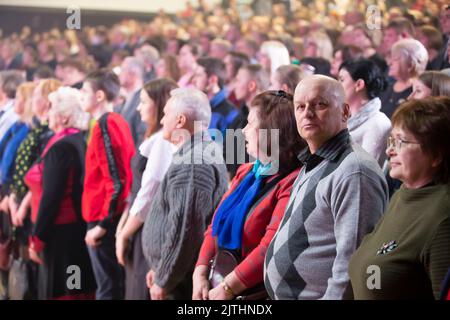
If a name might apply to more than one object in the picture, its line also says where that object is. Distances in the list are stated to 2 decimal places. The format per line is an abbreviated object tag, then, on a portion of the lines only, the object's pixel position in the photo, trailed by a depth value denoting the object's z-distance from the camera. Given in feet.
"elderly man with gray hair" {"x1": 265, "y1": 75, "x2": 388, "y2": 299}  19.09
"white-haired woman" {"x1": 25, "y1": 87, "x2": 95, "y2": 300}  33.68
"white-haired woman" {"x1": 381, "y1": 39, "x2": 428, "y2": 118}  27.03
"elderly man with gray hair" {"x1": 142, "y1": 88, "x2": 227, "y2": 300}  26.45
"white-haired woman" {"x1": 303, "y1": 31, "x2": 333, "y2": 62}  38.41
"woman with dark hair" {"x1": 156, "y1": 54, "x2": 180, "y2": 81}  38.58
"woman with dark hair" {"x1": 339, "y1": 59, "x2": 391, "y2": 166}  24.35
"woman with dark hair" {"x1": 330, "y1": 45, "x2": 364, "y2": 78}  33.19
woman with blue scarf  21.80
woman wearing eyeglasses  16.93
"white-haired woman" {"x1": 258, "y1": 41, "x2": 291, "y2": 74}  35.15
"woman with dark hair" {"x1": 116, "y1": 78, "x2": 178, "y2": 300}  29.48
